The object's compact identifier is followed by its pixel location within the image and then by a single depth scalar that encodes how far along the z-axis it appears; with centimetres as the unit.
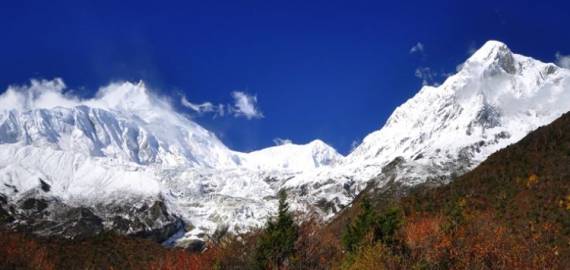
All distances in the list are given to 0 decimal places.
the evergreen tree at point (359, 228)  10219
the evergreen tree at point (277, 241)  8656
